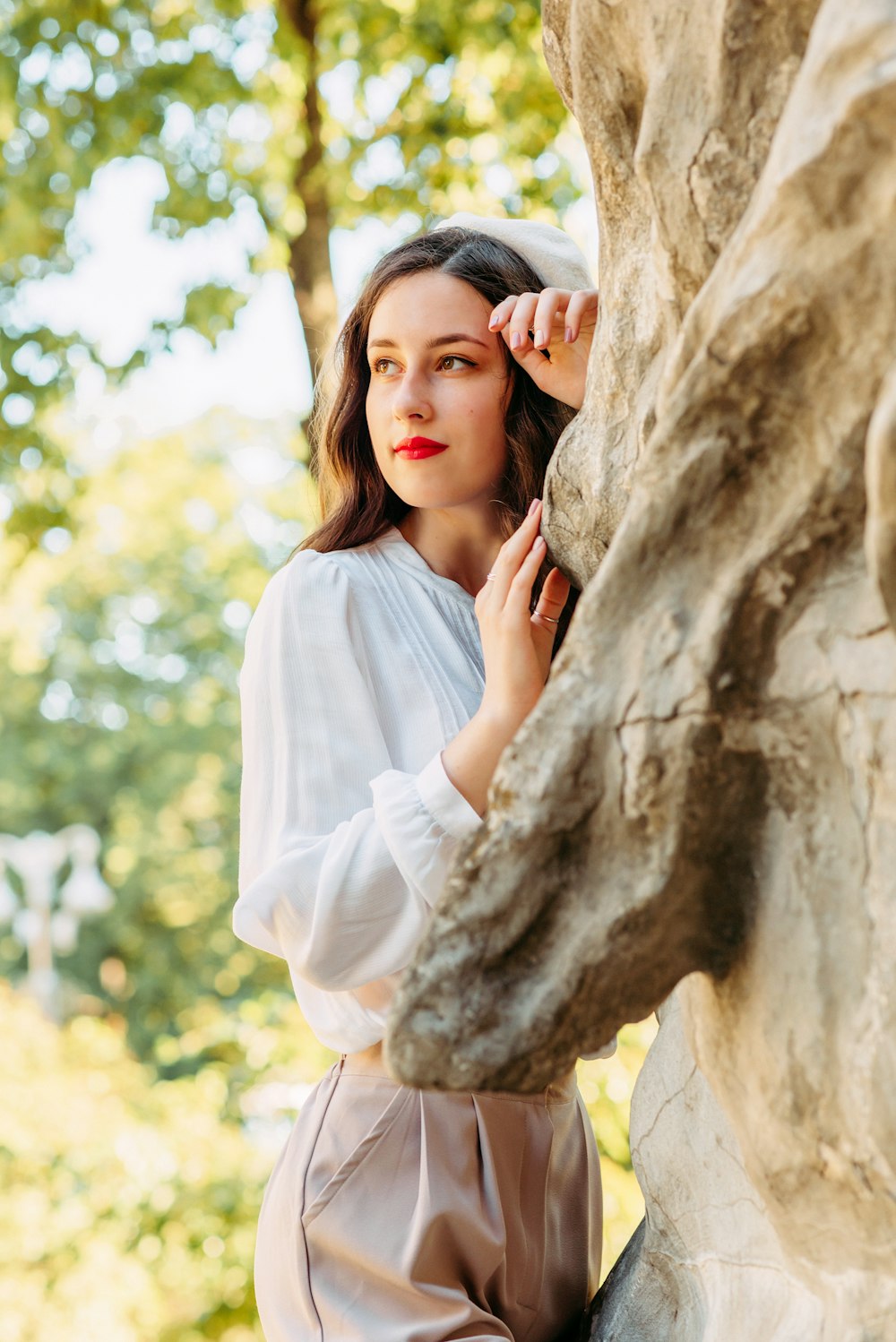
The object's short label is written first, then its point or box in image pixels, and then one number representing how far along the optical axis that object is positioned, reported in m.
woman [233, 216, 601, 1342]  1.70
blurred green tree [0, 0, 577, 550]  5.17
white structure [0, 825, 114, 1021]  12.27
